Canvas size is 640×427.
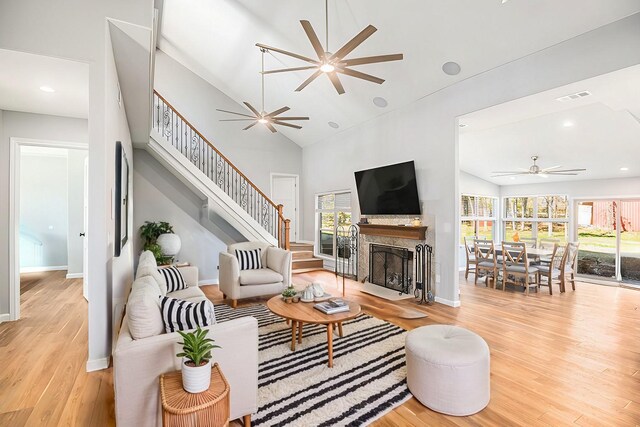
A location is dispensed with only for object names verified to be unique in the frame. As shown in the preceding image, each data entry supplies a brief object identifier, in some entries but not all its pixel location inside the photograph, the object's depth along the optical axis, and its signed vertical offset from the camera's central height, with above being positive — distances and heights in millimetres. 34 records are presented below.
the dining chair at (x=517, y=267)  5777 -1042
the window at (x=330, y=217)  7523 -87
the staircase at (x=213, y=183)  5938 +660
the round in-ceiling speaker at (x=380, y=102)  5723 +2078
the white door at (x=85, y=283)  4787 -1132
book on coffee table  3152 -972
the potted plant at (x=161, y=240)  5652 -517
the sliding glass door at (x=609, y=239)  7406 -624
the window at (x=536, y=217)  8378 -97
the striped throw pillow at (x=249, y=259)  5203 -776
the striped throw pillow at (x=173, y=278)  3969 -846
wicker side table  1539 -968
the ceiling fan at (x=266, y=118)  5469 +1692
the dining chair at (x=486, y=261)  6273 -1014
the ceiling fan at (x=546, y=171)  6691 +947
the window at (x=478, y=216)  8891 -76
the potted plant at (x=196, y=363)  1666 -827
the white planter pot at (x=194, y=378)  1661 -884
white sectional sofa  1762 -891
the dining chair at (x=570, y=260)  5980 -931
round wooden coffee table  2963 -1012
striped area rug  2236 -1430
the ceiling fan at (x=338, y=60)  2830 +1579
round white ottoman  2244 -1187
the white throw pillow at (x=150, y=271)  3141 -599
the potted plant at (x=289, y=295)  3491 -921
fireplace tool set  5164 -1031
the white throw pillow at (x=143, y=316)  1935 -650
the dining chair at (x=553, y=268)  5855 -1046
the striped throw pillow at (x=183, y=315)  2078 -691
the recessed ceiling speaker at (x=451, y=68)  4398 +2088
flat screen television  5461 +442
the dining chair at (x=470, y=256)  7216 -1094
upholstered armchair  4789 -990
